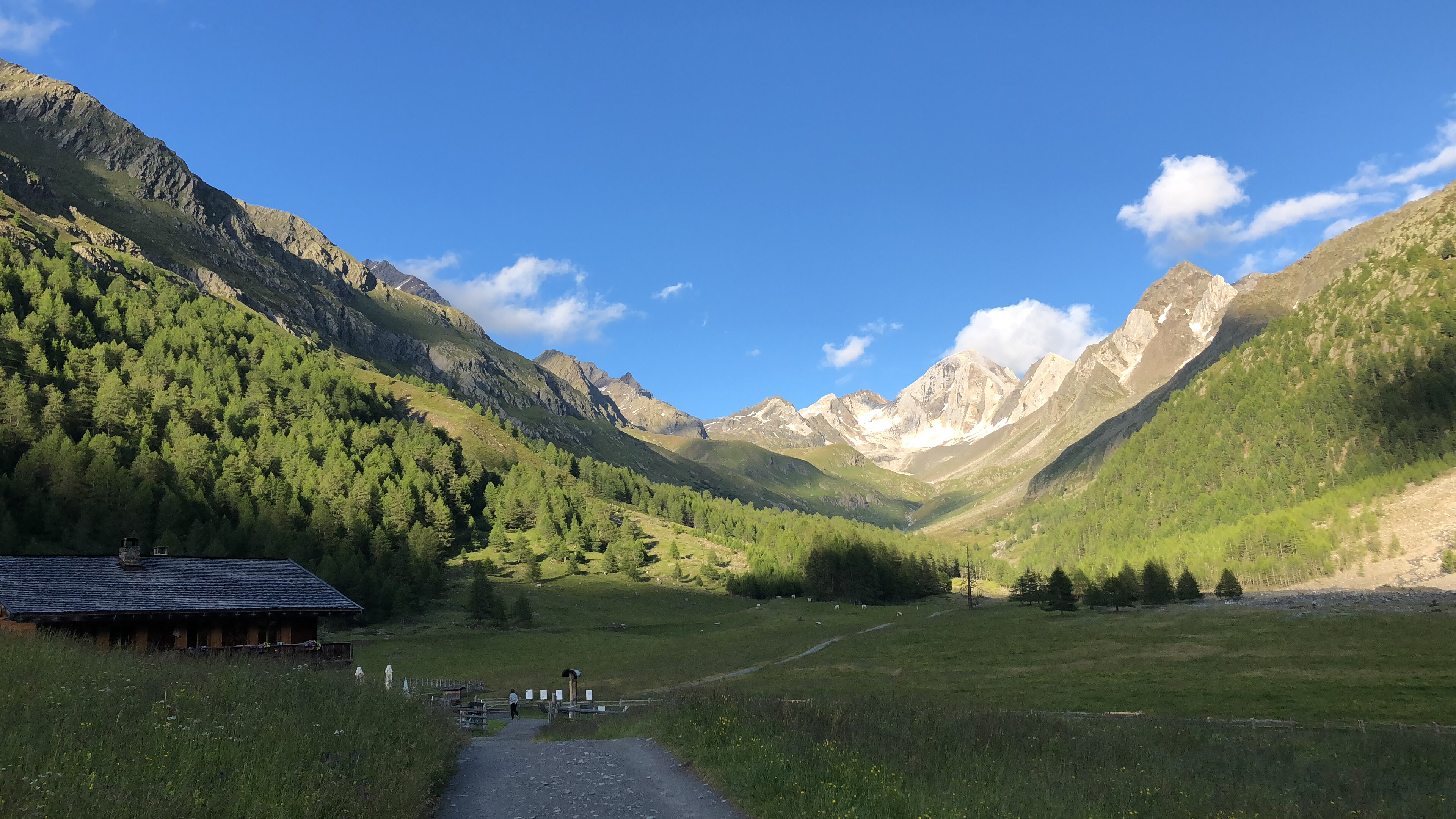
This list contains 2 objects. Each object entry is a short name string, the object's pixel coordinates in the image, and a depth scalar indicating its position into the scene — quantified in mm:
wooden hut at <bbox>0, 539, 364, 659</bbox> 36531
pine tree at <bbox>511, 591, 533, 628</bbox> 109812
